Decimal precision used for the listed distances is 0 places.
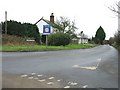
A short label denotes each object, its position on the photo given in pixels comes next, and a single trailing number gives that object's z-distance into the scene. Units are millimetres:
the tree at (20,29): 25510
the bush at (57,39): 26511
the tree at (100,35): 73441
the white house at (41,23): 36326
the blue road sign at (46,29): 19911
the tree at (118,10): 14142
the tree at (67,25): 39541
